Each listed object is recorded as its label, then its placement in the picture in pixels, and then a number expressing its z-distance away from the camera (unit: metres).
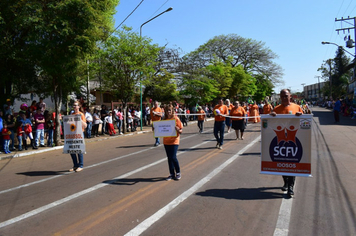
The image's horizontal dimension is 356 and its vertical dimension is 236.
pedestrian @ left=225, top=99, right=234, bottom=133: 17.30
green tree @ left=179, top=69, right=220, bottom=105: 30.62
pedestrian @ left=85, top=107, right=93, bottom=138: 16.45
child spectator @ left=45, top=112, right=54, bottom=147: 13.30
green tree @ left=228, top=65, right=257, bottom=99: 42.97
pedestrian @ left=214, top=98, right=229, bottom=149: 11.07
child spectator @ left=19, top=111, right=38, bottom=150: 12.37
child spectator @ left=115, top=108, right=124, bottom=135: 18.81
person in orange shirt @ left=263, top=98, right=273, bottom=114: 14.70
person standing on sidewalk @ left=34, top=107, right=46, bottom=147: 12.93
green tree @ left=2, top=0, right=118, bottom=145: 11.99
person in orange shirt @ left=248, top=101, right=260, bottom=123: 18.38
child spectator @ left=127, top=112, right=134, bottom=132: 20.12
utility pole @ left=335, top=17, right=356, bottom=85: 34.64
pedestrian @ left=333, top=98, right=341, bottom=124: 22.41
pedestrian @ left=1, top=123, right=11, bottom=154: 11.63
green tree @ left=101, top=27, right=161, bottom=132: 17.48
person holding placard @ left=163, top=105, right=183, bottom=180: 6.77
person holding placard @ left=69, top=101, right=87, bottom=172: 8.09
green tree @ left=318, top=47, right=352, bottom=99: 76.80
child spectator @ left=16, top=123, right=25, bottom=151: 12.20
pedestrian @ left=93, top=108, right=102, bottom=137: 17.38
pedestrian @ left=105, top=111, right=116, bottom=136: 18.17
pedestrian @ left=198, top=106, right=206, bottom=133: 17.52
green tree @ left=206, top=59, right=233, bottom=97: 37.34
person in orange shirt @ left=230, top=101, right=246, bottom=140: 13.55
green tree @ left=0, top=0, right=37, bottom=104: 12.57
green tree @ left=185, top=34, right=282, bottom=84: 49.34
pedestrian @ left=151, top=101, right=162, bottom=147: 11.66
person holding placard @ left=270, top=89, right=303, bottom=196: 5.70
